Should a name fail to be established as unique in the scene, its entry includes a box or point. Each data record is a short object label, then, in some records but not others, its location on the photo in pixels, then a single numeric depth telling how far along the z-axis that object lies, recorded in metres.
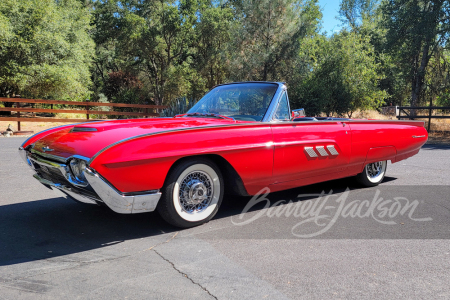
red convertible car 3.20
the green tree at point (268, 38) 21.72
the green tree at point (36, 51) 20.52
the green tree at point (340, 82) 18.53
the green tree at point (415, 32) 18.61
